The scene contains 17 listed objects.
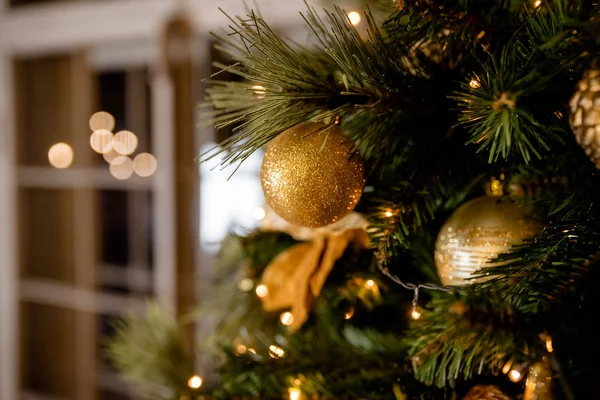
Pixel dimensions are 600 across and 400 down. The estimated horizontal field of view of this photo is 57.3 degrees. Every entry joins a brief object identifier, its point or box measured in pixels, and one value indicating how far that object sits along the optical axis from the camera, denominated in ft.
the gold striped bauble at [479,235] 1.18
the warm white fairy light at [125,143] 5.18
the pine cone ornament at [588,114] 0.89
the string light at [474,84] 1.02
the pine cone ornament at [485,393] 1.15
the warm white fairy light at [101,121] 5.47
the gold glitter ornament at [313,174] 1.20
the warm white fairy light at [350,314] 1.52
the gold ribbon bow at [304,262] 1.49
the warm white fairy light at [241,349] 1.78
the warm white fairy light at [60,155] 5.64
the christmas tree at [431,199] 0.92
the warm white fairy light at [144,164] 4.93
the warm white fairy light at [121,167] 5.13
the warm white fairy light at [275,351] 1.59
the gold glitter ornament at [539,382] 0.94
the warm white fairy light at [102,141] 5.44
